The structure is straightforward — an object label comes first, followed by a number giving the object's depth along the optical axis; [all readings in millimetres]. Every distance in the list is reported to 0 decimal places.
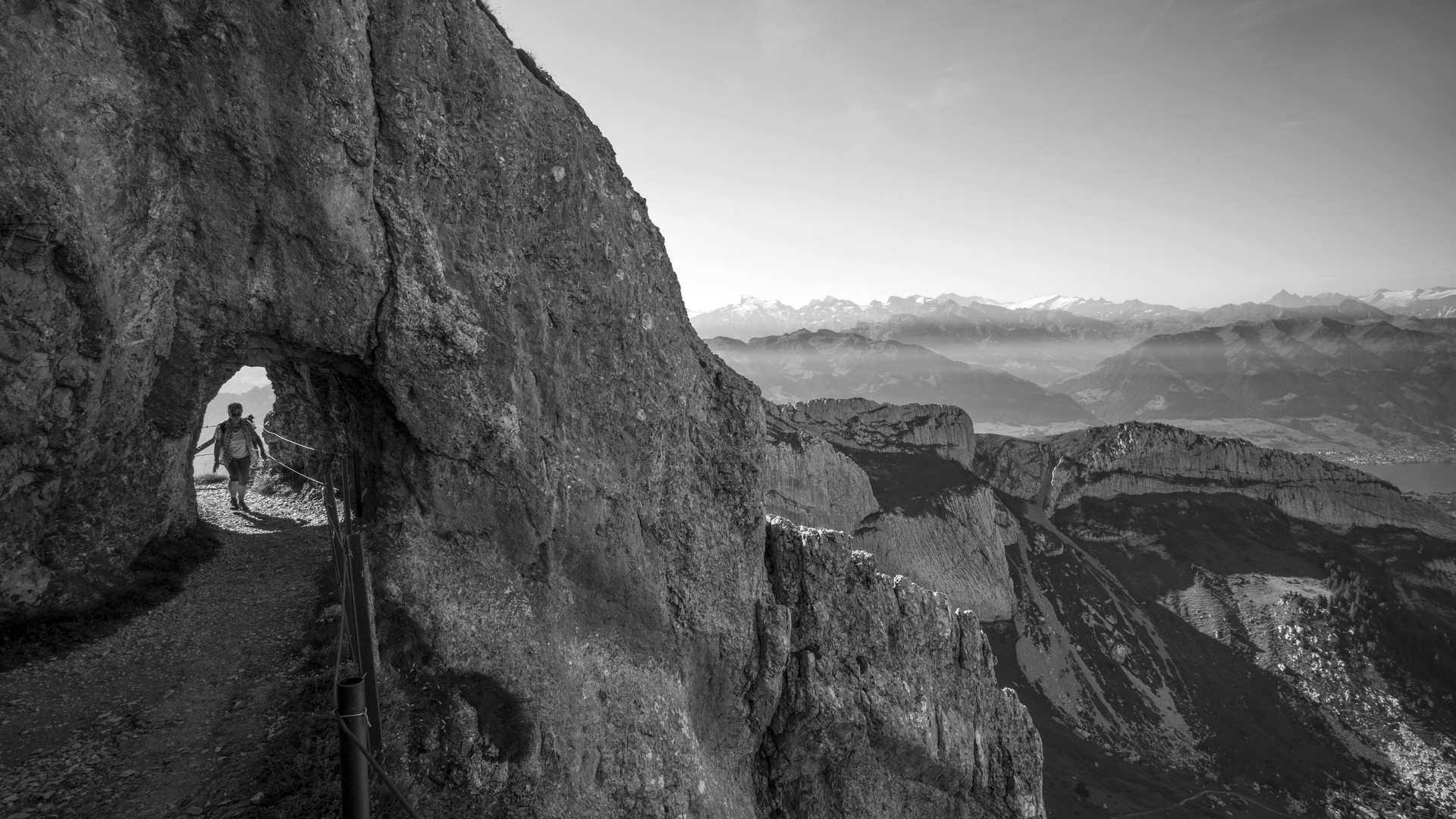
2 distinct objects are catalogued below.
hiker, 22156
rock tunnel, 10633
